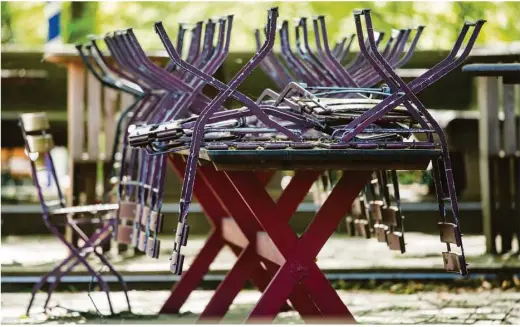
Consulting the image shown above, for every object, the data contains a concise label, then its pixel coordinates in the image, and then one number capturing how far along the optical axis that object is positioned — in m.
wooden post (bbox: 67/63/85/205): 22.19
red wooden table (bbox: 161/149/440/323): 10.41
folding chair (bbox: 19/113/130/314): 16.08
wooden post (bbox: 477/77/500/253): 21.91
